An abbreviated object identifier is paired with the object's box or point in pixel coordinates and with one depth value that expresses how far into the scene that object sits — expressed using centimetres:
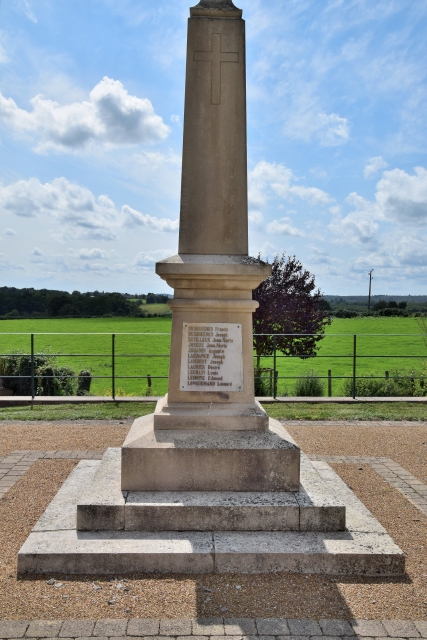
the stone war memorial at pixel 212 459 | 359
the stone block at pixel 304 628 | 290
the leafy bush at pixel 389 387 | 1178
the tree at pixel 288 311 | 1606
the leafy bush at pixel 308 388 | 1124
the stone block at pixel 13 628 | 287
